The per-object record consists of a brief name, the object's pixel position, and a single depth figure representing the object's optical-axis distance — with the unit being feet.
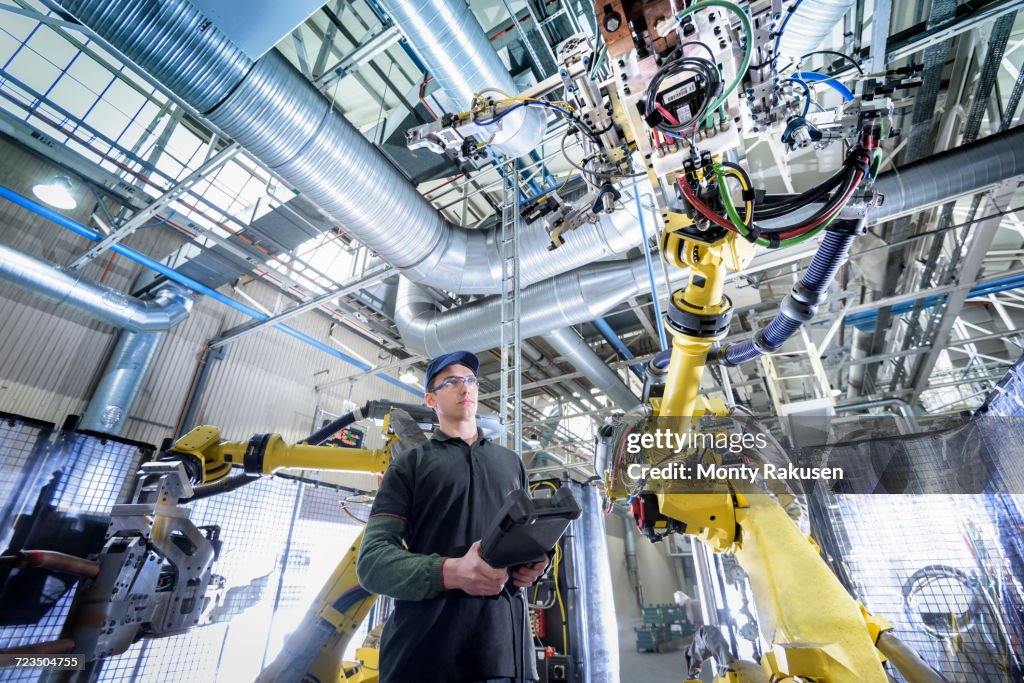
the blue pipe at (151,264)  16.65
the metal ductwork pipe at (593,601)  10.58
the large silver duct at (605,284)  13.14
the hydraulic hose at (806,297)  7.07
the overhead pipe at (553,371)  28.76
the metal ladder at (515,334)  9.08
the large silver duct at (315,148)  9.37
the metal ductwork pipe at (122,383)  19.31
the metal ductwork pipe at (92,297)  17.31
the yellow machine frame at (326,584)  9.39
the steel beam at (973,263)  14.07
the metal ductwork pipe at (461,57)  10.47
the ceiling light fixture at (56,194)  18.72
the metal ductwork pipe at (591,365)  22.97
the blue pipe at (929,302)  18.51
